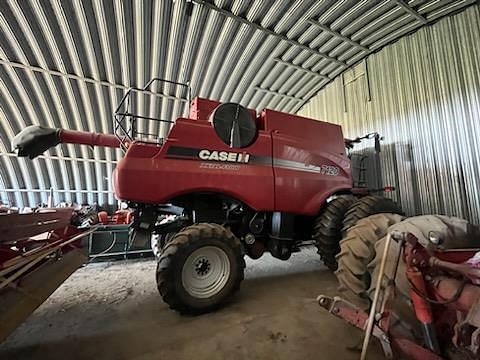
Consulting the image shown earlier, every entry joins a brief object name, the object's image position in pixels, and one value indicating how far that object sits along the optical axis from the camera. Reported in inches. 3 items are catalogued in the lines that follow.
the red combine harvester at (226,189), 99.6
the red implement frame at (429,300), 48.3
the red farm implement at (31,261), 63.6
